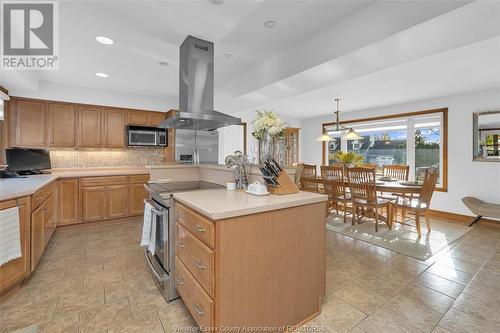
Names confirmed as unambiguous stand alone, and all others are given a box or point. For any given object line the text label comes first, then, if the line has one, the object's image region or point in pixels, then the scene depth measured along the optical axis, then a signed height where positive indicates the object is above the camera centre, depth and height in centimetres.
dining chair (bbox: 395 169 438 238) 338 -50
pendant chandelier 449 +61
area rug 298 -109
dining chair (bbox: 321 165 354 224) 402 -32
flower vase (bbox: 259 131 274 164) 193 +17
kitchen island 131 -61
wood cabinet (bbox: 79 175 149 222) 385 -55
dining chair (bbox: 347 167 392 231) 354 -43
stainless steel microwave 453 +63
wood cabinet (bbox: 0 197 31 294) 188 -84
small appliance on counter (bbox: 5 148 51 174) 322 +8
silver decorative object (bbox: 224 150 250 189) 213 -1
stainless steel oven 191 -72
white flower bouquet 189 +35
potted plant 435 +15
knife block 179 -16
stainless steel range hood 258 +99
